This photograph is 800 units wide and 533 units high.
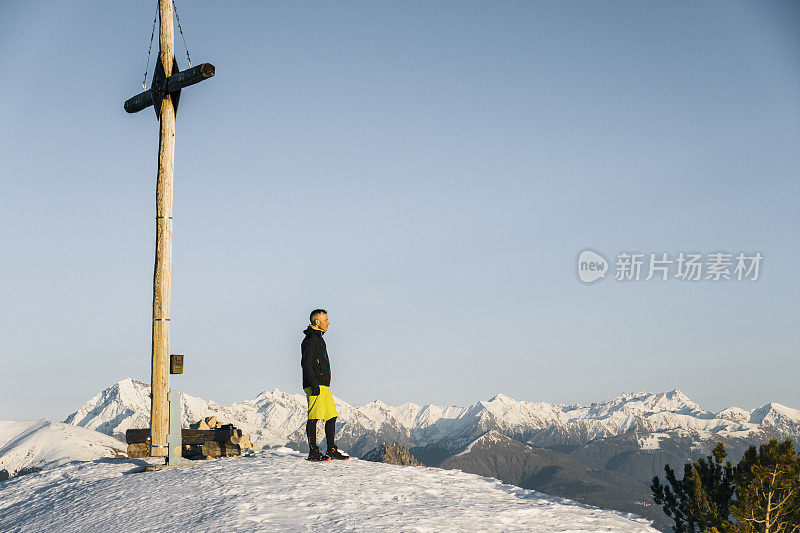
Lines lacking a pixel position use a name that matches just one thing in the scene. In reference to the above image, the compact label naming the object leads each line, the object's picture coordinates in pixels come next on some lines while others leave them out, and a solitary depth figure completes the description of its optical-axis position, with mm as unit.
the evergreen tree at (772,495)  16109
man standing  14961
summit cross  16344
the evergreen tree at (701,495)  20016
